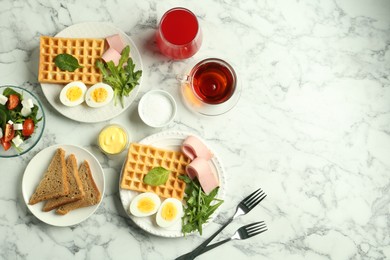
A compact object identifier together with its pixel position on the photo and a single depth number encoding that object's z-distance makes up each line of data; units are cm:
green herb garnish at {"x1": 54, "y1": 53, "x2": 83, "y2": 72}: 215
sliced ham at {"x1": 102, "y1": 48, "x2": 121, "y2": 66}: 215
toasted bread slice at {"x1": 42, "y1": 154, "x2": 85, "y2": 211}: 214
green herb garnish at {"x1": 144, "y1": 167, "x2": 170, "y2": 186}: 213
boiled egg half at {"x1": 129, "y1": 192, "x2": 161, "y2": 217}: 213
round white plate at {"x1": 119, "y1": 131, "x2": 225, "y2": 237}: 215
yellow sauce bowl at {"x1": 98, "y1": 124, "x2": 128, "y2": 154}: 218
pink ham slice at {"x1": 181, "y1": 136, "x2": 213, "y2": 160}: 215
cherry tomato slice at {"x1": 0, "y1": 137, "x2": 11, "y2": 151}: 209
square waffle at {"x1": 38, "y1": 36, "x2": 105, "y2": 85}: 217
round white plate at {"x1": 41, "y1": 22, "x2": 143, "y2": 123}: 217
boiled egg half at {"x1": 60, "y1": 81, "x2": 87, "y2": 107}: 215
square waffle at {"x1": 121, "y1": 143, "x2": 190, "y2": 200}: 215
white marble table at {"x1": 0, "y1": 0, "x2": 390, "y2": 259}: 222
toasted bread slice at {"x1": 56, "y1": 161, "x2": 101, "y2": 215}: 215
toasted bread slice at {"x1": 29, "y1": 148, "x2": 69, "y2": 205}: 214
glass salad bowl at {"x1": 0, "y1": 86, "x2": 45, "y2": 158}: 209
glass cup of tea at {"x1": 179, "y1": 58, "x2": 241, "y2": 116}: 218
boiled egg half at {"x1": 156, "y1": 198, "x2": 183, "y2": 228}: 213
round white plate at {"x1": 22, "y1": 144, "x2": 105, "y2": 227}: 215
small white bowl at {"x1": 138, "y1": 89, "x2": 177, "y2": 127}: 221
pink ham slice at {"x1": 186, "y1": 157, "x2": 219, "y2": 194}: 212
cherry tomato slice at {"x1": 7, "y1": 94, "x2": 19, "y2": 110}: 209
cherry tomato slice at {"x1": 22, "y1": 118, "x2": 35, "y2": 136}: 210
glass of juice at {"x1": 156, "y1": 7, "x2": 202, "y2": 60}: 213
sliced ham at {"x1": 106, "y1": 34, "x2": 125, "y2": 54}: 218
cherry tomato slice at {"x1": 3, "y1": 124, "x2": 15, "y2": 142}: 207
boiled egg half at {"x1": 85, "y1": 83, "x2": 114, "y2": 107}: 215
